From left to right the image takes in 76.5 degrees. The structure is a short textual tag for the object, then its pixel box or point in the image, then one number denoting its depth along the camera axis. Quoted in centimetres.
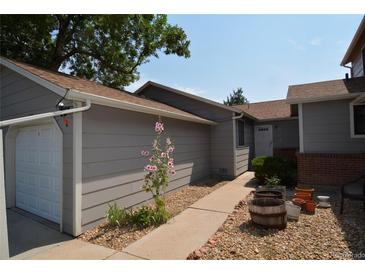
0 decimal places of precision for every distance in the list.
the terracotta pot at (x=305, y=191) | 555
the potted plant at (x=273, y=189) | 536
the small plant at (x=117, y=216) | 469
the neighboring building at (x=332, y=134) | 701
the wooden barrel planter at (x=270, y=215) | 413
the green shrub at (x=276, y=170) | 791
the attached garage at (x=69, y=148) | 437
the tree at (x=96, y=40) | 1259
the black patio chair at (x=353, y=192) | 476
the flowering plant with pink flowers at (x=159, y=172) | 496
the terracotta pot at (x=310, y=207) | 507
